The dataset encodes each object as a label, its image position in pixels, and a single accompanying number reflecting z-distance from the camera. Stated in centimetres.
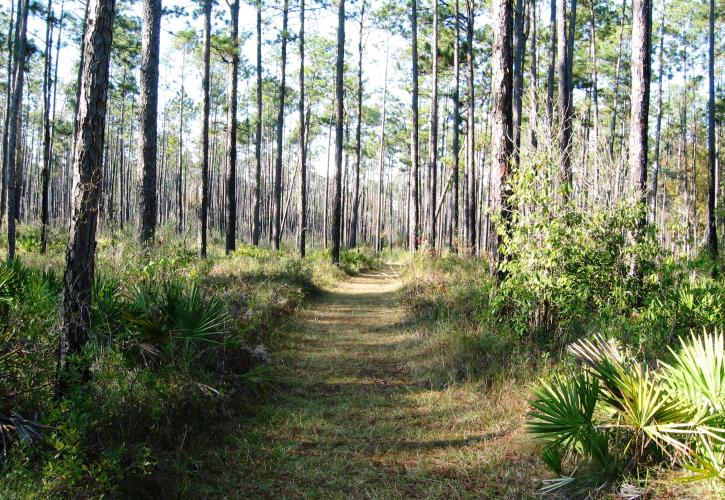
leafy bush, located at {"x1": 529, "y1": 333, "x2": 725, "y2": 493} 318
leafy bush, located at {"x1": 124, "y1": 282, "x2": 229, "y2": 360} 528
